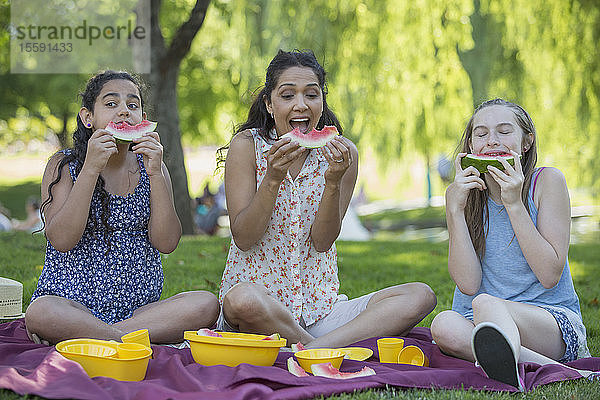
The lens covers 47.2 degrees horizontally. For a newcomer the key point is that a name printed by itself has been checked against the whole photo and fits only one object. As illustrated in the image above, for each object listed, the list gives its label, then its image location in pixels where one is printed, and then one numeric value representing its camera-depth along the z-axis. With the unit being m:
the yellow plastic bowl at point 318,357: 3.00
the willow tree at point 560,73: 9.02
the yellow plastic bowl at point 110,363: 2.73
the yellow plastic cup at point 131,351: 2.82
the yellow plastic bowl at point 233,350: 2.95
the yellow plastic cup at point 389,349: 3.26
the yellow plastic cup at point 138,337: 3.11
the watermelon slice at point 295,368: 2.96
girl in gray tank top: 3.18
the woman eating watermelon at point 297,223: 3.45
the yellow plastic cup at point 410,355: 3.28
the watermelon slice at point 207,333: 3.09
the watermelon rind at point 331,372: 2.92
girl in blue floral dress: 3.38
